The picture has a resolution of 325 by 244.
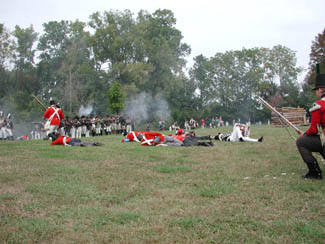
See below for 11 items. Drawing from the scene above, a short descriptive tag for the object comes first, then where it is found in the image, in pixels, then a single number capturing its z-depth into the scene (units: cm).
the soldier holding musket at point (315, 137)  641
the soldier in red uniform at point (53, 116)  1548
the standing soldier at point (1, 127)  2282
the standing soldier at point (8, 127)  2311
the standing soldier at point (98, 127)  2686
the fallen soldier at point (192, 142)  1283
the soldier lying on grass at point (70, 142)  1297
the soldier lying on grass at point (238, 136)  1486
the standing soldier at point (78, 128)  2341
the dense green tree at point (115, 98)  3231
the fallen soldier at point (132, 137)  1488
